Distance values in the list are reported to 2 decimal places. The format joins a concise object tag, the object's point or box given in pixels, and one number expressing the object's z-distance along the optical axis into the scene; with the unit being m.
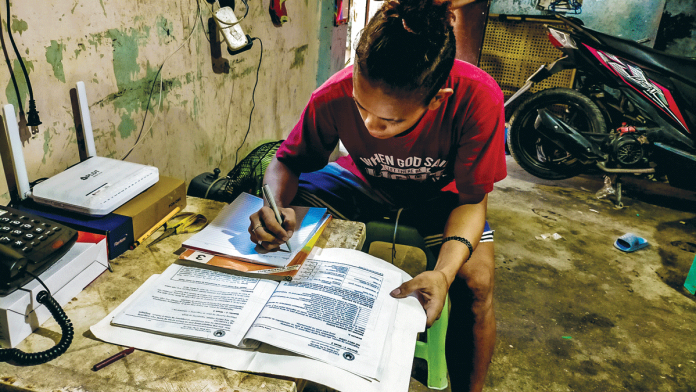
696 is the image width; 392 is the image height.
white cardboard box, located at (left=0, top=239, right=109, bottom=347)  0.62
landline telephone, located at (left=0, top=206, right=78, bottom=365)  0.61
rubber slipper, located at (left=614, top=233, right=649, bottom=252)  2.30
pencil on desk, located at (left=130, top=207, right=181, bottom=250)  0.92
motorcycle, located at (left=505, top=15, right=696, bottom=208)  2.40
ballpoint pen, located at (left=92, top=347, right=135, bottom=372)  0.60
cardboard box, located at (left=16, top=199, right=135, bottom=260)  0.83
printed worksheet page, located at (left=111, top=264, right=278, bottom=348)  0.67
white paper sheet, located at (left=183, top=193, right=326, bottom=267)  0.87
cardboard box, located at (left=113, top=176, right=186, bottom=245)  0.91
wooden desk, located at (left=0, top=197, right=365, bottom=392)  0.58
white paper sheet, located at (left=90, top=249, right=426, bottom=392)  0.61
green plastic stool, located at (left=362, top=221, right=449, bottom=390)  1.15
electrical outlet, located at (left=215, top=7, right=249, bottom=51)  1.64
